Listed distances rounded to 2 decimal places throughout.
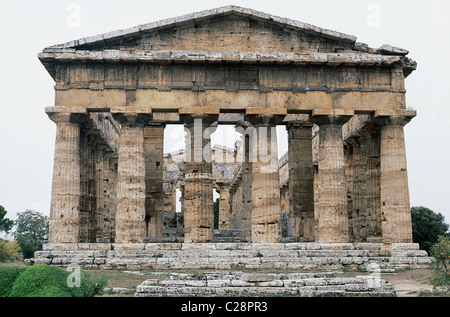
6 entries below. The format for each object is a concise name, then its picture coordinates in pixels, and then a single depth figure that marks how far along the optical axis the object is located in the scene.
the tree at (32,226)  51.26
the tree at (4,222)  52.10
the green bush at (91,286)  11.65
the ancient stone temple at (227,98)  22.83
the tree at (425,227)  41.50
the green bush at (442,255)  13.85
